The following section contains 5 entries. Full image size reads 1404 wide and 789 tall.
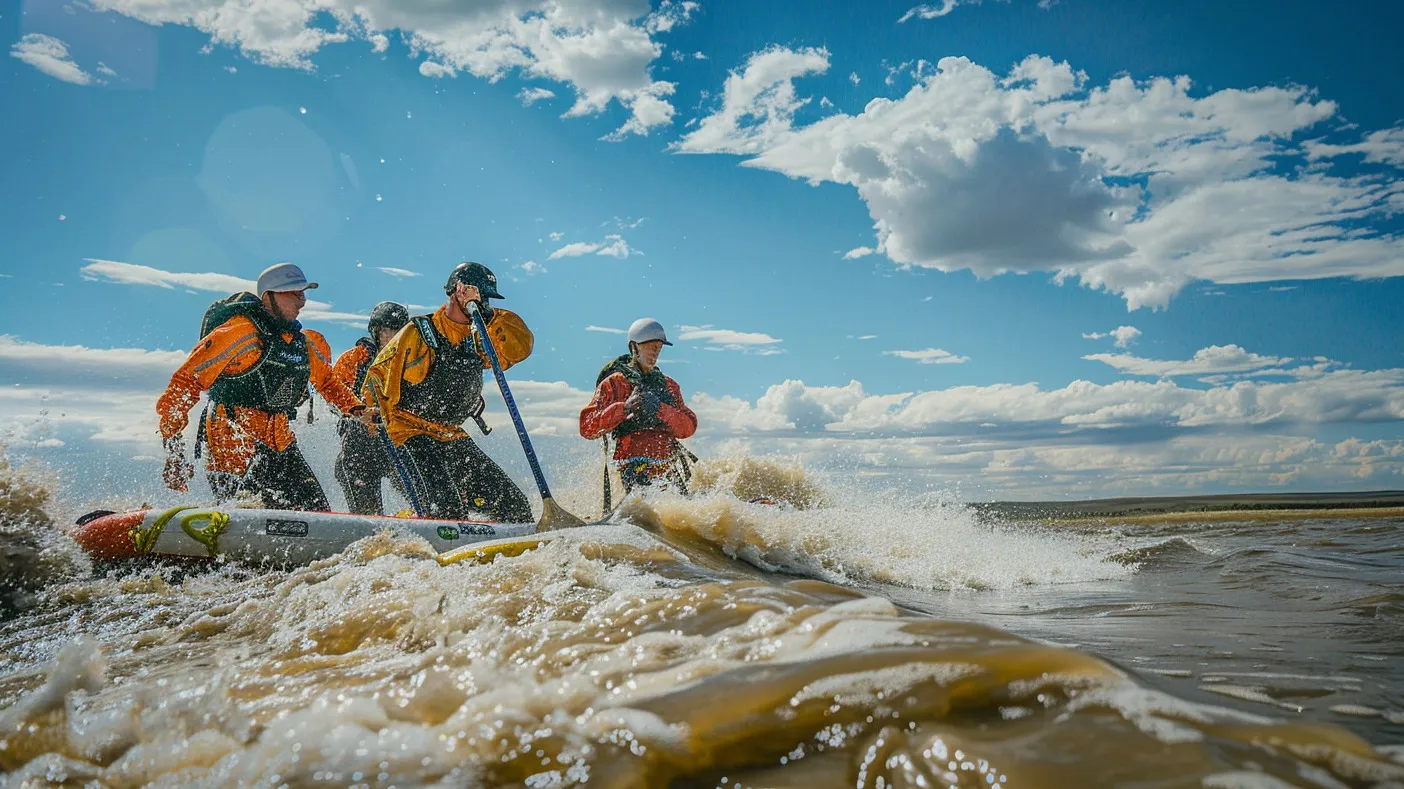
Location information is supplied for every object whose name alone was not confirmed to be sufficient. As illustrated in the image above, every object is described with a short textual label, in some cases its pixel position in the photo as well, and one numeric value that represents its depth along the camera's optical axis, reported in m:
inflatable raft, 5.77
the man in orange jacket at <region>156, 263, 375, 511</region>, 6.48
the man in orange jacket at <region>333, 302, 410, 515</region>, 8.47
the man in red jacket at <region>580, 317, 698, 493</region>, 8.21
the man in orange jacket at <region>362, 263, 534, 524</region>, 7.31
